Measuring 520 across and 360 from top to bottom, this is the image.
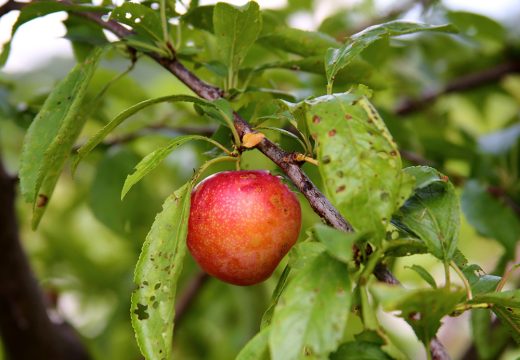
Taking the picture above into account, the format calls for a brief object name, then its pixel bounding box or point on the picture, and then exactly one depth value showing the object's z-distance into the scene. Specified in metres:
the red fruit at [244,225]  0.78
